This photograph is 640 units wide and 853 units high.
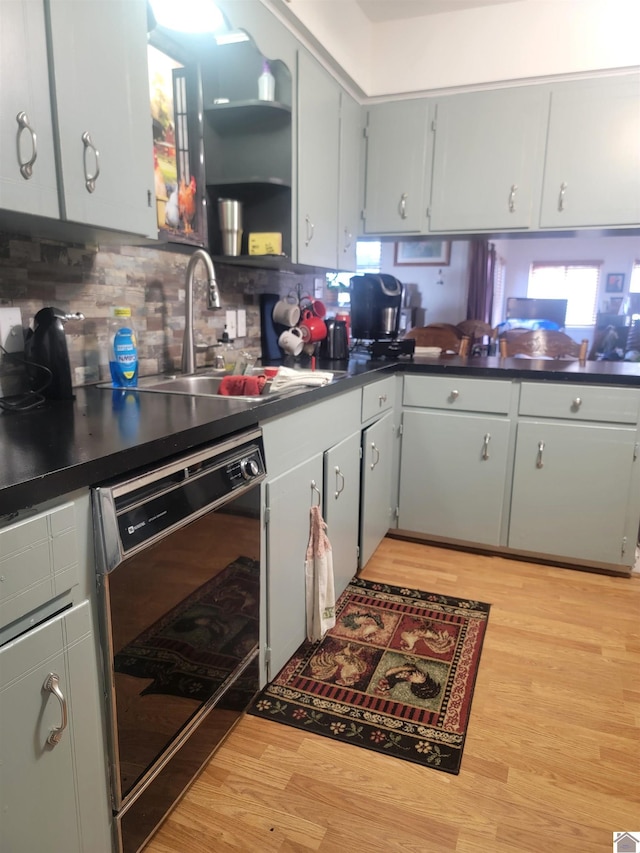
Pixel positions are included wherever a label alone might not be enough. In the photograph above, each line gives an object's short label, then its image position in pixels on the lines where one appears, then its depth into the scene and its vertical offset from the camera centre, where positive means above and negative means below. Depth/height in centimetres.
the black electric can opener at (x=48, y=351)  143 -12
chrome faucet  191 -4
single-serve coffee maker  285 +3
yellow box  224 +25
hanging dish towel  182 -86
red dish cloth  161 -22
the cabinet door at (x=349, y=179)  266 +63
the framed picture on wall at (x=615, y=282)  850 +48
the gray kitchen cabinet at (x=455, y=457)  257 -67
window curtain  628 +40
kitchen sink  173 -25
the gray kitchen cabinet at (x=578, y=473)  240 -68
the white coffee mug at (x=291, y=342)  253 -14
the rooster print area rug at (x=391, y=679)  157 -114
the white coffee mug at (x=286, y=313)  259 -2
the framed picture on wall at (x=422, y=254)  632 +63
